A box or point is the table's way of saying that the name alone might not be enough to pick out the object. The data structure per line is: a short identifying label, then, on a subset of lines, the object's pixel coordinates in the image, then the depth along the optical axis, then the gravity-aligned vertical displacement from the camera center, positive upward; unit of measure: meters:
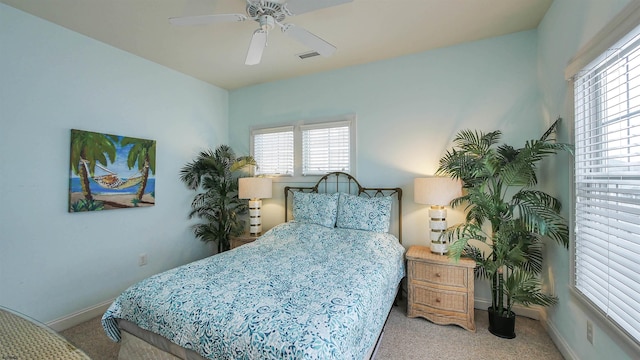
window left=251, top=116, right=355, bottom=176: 3.39 +0.47
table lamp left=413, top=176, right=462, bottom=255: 2.46 -0.17
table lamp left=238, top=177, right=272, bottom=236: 3.47 -0.19
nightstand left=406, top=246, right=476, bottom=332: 2.33 -1.04
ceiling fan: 1.69 +1.14
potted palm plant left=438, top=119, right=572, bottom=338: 1.99 -0.35
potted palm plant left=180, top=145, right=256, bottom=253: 3.69 -0.20
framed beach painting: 2.54 +0.09
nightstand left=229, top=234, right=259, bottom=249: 3.45 -0.81
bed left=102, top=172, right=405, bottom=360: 1.23 -0.71
